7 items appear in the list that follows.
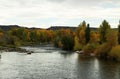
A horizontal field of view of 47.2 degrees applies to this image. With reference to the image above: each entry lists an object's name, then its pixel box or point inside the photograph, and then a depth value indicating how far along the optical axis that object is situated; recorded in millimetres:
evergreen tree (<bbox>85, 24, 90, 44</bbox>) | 64280
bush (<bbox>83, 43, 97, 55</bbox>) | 57011
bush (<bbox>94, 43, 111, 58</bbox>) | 50673
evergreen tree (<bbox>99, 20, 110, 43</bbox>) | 59553
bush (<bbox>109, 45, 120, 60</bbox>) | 46021
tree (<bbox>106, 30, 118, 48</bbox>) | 50772
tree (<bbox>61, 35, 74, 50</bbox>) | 70001
